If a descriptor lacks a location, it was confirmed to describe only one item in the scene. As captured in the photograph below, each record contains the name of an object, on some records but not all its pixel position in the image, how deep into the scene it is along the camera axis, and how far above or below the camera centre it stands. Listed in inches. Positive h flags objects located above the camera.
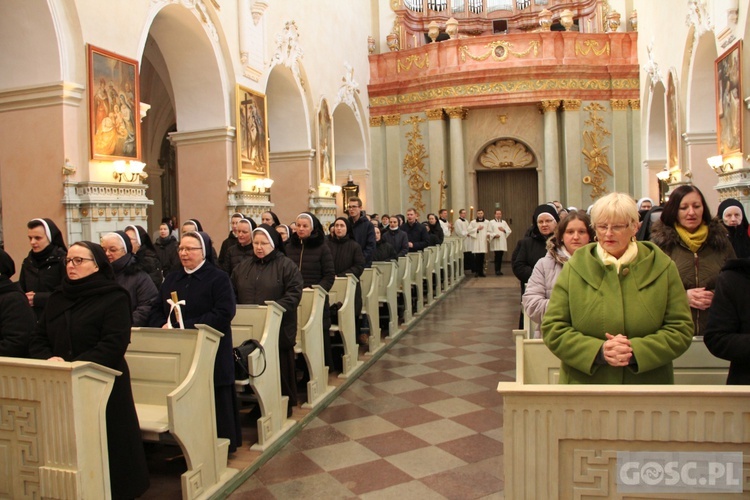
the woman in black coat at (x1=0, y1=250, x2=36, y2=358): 142.7 -17.8
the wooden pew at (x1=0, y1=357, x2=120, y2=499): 119.3 -35.7
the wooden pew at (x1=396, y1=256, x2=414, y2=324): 383.9 -32.8
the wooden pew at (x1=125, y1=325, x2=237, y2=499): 145.3 -37.7
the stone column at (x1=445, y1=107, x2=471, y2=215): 744.3 +81.5
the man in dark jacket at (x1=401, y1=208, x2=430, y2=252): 493.8 -2.6
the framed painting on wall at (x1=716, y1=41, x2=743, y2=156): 365.5 +71.6
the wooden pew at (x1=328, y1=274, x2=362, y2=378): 264.2 -36.0
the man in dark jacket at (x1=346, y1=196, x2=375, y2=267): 337.4 -1.3
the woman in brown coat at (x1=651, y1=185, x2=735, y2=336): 145.1 -4.2
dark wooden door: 800.9 +41.4
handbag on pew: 180.5 -34.4
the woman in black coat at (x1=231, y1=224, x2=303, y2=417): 211.3 -17.4
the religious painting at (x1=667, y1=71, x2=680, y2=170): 525.3 +81.3
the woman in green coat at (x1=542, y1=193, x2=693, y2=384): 100.7 -13.9
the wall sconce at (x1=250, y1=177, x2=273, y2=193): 453.7 +35.2
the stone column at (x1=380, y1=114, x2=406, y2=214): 778.2 +81.3
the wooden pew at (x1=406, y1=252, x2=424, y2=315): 422.0 -31.4
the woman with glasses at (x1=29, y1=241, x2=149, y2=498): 131.8 -20.2
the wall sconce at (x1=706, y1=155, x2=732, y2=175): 385.0 +34.7
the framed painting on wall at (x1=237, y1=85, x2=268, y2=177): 440.5 +71.9
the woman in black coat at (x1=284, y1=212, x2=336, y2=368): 254.8 -9.0
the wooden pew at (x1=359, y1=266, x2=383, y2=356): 306.5 -35.0
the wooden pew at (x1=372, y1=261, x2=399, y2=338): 346.9 -32.9
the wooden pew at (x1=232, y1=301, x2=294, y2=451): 184.1 -38.4
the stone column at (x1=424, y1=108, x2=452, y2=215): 748.6 +90.7
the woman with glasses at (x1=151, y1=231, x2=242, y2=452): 170.2 -18.8
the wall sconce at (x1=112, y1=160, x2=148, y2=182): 319.3 +34.0
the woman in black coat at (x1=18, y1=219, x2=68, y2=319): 193.5 -6.2
